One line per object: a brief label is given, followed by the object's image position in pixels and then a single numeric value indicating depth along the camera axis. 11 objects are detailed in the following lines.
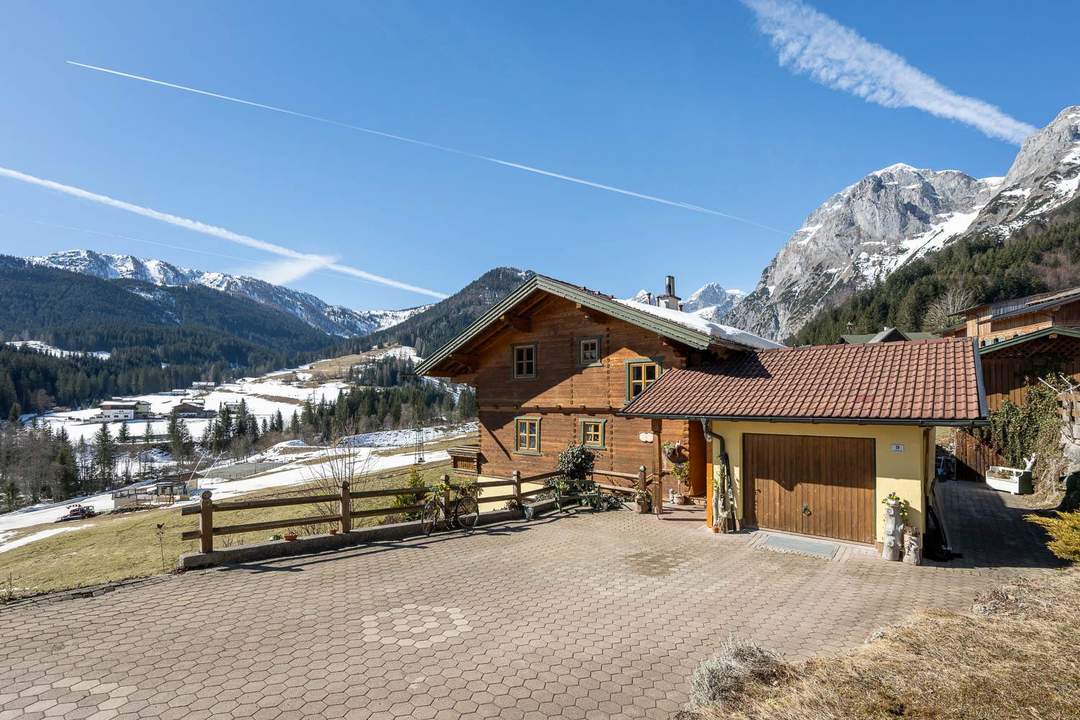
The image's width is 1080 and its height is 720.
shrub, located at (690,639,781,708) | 5.43
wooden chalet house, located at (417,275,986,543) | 11.23
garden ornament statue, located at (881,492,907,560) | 10.56
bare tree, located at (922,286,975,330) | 68.56
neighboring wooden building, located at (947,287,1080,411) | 19.86
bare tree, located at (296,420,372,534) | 16.94
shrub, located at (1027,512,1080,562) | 9.07
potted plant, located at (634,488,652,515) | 16.12
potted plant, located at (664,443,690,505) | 16.86
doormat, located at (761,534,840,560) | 11.16
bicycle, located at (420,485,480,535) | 13.45
